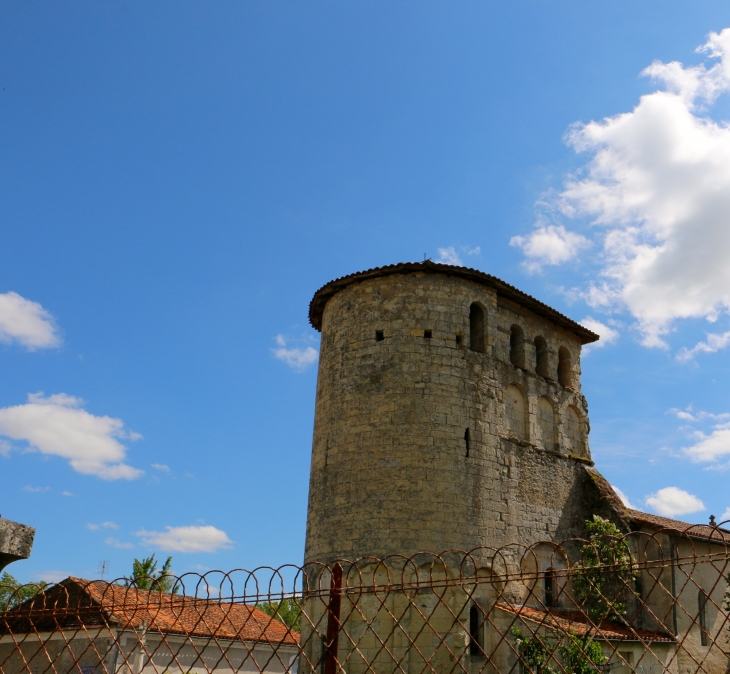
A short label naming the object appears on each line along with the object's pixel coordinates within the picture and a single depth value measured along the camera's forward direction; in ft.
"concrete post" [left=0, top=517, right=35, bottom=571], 17.40
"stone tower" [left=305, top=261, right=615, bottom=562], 58.23
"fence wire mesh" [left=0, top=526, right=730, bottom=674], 53.78
